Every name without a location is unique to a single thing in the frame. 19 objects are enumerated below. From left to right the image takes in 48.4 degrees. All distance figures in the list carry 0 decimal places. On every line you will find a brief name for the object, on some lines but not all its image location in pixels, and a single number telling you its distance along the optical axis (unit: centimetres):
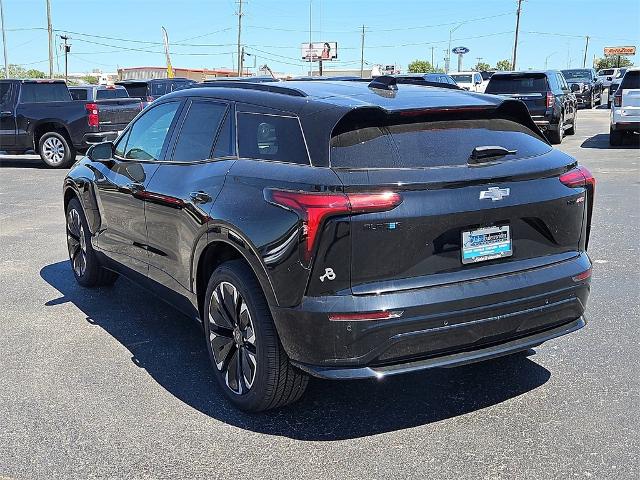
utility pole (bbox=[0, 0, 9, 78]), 5147
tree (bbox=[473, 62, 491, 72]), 12458
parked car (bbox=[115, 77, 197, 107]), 2512
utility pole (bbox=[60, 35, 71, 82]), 6531
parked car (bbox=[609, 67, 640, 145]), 1638
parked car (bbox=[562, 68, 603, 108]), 3434
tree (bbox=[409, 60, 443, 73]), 10362
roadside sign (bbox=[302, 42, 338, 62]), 9100
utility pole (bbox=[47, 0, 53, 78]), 4710
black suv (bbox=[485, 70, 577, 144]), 1731
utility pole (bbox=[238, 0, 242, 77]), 6488
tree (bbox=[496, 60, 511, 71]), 11656
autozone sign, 11238
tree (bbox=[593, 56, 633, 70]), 11720
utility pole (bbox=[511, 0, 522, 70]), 6788
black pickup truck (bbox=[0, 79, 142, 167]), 1576
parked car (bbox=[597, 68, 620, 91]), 4087
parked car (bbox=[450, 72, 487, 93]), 3122
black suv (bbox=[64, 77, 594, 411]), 325
